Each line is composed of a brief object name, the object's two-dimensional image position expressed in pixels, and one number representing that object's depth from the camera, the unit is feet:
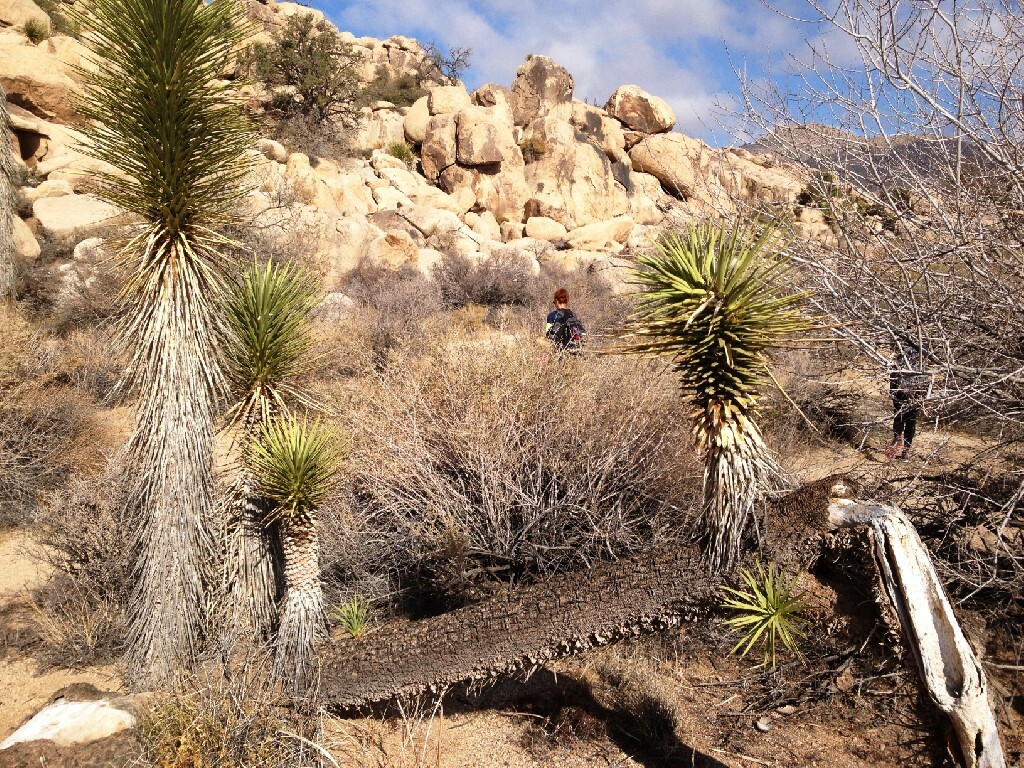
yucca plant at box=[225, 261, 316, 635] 14.90
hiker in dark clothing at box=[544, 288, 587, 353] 25.43
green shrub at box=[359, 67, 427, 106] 110.42
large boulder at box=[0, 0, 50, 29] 73.10
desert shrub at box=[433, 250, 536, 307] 57.31
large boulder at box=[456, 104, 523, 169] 88.99
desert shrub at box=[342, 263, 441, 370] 41.29
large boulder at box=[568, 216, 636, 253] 80.59
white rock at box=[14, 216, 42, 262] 43.73
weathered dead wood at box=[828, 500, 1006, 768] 8.20
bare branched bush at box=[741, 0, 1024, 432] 11.93
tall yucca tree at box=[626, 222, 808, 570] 9.36
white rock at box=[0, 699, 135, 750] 11.90
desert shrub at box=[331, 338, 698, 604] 16.44
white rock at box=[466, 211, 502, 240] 82.74
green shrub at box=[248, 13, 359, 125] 84.89
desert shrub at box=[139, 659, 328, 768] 10.95
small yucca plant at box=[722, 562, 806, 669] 9.18
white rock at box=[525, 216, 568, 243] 83.87
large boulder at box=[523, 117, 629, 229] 89.76
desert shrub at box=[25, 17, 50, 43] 72.90
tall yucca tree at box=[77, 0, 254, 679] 13.07
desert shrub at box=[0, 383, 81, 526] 25.57
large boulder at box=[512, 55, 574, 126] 101.60
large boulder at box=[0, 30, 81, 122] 63.46
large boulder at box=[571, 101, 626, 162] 100.63
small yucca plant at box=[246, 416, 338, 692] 13.78
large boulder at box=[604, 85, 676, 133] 104.47
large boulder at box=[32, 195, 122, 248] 48.16
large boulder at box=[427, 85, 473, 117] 96.99
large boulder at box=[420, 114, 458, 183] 90.84
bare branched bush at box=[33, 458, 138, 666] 16.62
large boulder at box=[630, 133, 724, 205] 96.53
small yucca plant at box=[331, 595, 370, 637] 16.39
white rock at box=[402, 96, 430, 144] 96.22
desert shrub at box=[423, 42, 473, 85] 133.84
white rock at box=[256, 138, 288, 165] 68.64
